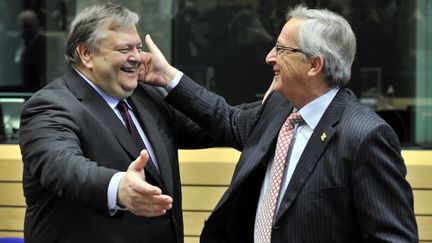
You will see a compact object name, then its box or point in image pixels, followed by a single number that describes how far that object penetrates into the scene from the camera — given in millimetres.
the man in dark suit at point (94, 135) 6051
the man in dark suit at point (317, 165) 5711
